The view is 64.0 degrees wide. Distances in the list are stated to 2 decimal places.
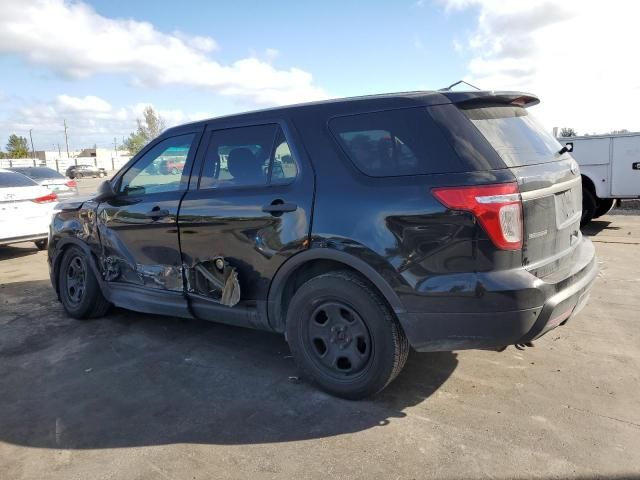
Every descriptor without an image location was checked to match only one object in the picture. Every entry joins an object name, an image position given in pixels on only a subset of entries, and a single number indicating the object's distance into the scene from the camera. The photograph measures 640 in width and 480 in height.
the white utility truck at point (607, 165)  9.40
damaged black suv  2.78
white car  8.22
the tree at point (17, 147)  78.25
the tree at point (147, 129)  86.19
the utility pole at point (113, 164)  68.03
